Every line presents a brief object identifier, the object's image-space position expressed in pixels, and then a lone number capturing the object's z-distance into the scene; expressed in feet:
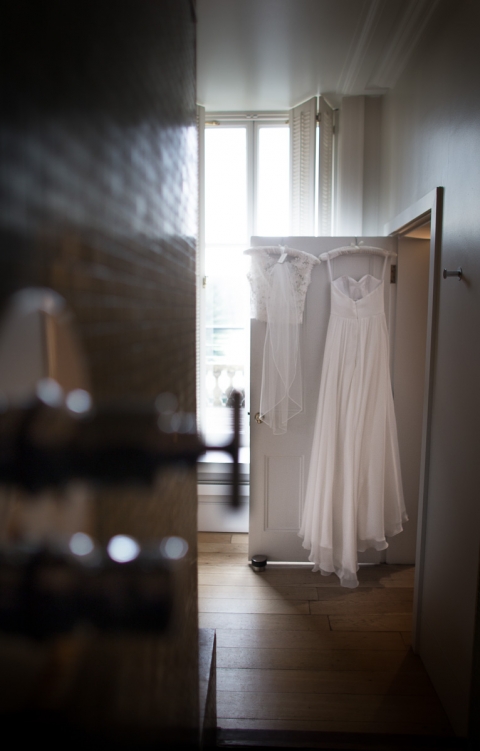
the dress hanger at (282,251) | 8.86
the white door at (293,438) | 9.05
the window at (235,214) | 10.80
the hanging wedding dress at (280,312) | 8.86
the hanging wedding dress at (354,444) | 8.52
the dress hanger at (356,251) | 8.80
